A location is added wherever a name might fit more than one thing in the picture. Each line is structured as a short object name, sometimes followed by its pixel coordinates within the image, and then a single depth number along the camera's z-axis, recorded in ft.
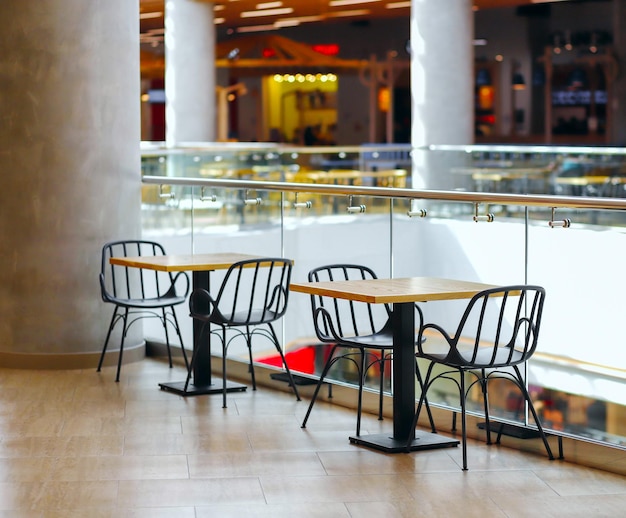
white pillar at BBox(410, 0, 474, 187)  53.93
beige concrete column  23.70
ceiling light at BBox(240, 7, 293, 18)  77.17
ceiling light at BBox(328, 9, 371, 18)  77.62
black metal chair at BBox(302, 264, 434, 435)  17.13
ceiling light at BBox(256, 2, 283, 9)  73.53
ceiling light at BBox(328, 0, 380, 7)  71.36
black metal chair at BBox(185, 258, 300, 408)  19.48
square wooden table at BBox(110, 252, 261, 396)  20.97
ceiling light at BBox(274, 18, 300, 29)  85.05
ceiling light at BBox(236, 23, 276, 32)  90.58
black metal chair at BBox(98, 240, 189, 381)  22.47
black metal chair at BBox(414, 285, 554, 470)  15.03
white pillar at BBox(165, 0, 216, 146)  68.39
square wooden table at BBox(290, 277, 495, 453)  15.83
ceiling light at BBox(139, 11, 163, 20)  77.56
